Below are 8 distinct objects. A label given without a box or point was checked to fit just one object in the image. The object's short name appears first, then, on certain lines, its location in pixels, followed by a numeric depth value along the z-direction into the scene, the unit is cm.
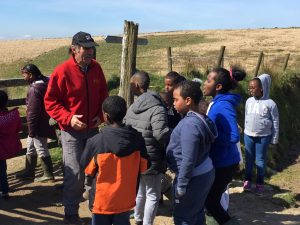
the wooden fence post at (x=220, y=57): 860
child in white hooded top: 493
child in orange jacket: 271
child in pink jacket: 411
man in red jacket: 347
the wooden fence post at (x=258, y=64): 977
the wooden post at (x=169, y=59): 855
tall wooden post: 470
